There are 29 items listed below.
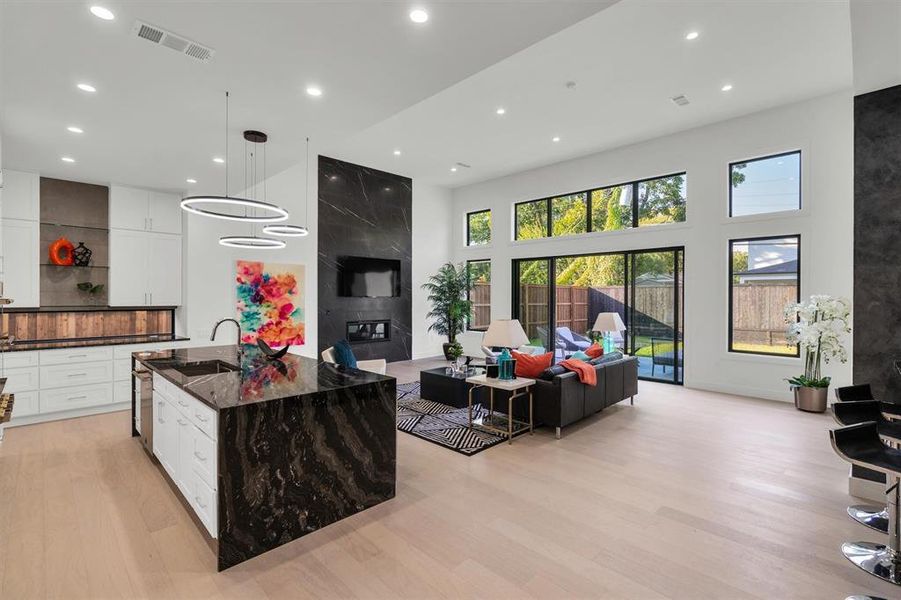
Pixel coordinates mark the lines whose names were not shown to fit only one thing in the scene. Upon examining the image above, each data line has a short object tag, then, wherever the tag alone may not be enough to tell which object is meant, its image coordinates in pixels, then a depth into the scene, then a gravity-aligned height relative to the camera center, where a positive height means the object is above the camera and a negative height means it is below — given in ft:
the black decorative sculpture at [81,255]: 18.43 +1.77
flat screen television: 27.71 +1.37
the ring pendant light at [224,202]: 11.16 +2.52
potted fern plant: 31.78 -0.25
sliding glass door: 23.53 -0.16
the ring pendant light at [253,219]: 13.47 +2.52
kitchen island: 7.73 -3.05
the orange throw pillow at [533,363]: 15.28 -2.31
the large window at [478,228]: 33.06 +5.46
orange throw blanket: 15.26 -2.52
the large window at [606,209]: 23.54 +5.41
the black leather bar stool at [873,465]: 7.24 -2.70
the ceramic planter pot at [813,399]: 17.75 -4.10
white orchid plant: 17.22 -1.27
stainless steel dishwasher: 12.37 -3.22
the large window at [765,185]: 19.81 +5.45
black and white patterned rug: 14.14 -4.70
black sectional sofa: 14.49 -3.45
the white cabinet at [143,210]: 19.12 +3.97
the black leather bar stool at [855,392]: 9.87 -2.14
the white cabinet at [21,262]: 16.79 +1.35
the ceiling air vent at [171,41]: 8.27 +5.12
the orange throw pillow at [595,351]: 18.28 -2.23
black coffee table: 18.42 -3.95
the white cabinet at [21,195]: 16.92 +4.01
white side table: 14.20 -2.91
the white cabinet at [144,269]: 19.11 +1.27
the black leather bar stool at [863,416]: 8.99 -2.44
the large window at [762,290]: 19.92 +0.43
